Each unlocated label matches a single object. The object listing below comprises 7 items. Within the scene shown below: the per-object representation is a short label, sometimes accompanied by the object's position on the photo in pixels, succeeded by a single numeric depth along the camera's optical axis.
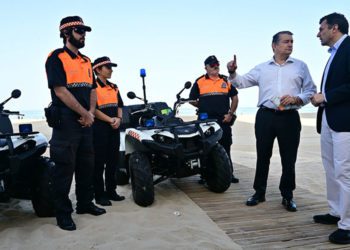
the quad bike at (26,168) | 3.30
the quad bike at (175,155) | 4.21
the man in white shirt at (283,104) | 3.96
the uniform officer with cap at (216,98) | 5.55
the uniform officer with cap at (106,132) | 4.35
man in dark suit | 3.06
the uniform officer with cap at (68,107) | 3.31
